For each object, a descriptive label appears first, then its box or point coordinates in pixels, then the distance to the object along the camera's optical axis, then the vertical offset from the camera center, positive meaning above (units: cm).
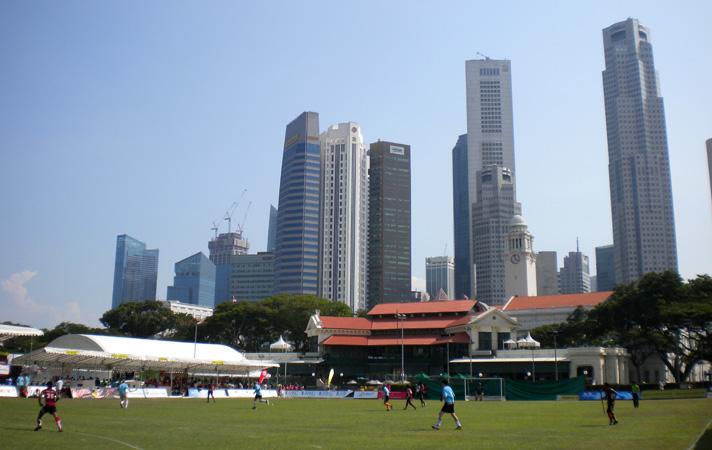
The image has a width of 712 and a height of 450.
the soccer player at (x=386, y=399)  4191 -275
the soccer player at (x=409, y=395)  4144 -243
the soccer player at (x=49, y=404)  2300 -181
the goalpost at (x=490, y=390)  6072 -303
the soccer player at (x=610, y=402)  2666 -178
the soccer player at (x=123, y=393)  3994 -240
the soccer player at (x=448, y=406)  2462 -183
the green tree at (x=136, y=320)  12712 +624
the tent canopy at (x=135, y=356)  6175 -28
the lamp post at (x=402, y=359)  8352 -44
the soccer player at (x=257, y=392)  4684 -265
